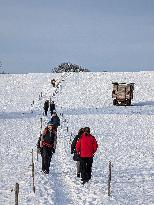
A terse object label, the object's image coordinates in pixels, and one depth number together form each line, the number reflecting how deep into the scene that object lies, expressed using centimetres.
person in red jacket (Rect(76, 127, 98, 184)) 1352
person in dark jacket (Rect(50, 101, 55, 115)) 3743
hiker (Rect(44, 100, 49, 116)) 3717
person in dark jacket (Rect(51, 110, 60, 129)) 2236
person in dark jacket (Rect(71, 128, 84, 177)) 1373
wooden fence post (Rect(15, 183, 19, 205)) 995
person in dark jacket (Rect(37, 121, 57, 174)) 1441
